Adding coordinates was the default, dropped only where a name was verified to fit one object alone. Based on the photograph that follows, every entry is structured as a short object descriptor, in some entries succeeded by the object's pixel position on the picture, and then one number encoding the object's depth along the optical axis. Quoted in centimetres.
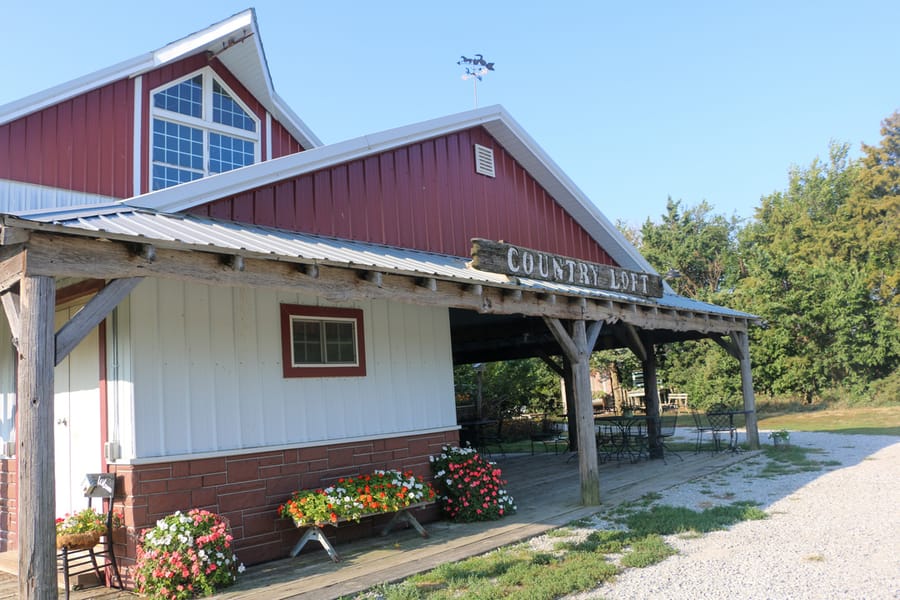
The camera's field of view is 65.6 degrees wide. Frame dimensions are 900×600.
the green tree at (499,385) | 2130
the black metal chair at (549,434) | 1590
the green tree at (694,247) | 3738
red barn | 496
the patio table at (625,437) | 1321
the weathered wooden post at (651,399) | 1338
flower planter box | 629
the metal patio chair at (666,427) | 1305
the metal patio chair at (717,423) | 1339
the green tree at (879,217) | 2997
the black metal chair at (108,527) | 560
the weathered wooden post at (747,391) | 1378
